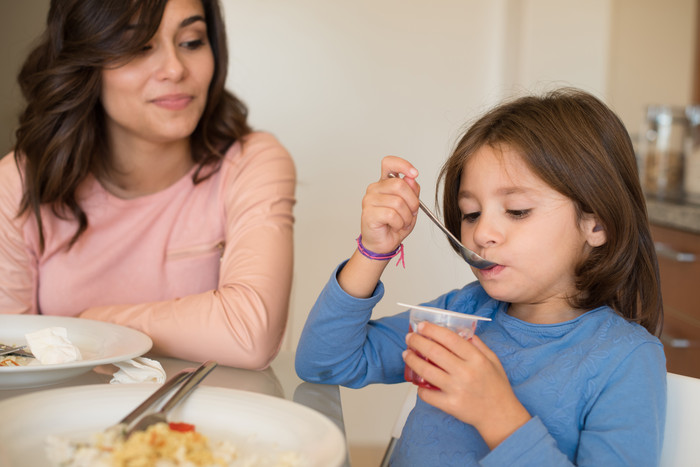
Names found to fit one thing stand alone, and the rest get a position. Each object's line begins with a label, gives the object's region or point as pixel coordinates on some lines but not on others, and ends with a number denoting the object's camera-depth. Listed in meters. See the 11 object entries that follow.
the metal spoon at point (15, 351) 1.03
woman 1.51
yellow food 0.63
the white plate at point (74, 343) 0.91
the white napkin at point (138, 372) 0.99
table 0.99
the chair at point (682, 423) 0.96
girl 0.91
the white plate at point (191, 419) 0.69
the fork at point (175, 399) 0.71
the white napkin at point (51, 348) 0.97
